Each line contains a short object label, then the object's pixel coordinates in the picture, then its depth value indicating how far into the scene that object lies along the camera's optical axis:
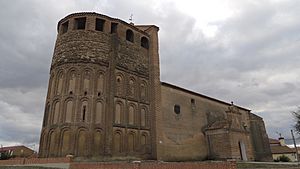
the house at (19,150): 67.74
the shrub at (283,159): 36.29
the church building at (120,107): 18.94
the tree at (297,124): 37.78
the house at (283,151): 50.40
